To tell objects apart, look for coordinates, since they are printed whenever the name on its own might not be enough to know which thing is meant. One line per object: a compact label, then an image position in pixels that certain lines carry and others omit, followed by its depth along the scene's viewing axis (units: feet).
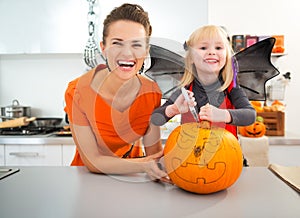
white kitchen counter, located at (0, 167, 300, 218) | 1.75
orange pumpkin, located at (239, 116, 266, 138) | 5.71
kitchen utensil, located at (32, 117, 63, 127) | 7.24
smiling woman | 2.52
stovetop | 6.45
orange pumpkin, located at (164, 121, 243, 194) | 1.93
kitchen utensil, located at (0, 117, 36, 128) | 6.74
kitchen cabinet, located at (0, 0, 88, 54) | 6.70
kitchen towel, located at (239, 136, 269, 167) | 5.62
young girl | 2.56
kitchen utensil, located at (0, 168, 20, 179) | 2.51
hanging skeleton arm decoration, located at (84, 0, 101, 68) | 6.63
